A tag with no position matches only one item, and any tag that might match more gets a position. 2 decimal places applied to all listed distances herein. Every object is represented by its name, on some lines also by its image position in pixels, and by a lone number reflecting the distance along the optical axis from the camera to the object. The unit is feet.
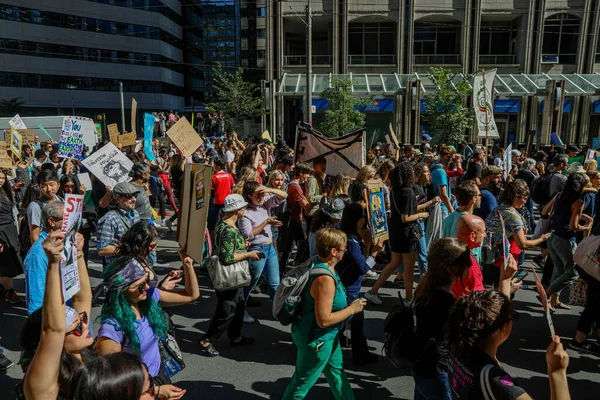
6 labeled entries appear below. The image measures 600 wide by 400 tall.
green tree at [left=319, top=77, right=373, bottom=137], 74.28
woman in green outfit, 10.38
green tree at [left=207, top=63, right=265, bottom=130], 102.73
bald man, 12.41
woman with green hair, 8.89
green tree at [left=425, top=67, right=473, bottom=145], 63.00
